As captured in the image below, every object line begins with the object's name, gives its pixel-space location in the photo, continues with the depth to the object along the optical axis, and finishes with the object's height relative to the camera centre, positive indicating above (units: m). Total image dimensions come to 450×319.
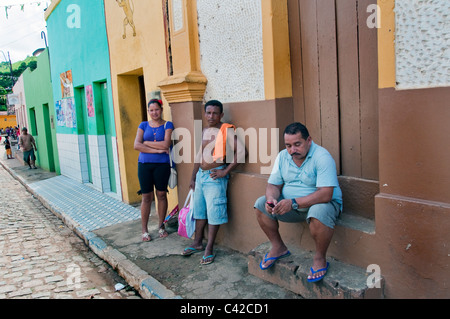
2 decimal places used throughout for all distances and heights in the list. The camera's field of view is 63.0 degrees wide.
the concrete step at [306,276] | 2.76 -1.36
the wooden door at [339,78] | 3.14 +0.27
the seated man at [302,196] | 2.91 -0.71
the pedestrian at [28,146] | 14.78 -0.74
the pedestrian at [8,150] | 20.28 -1.15
